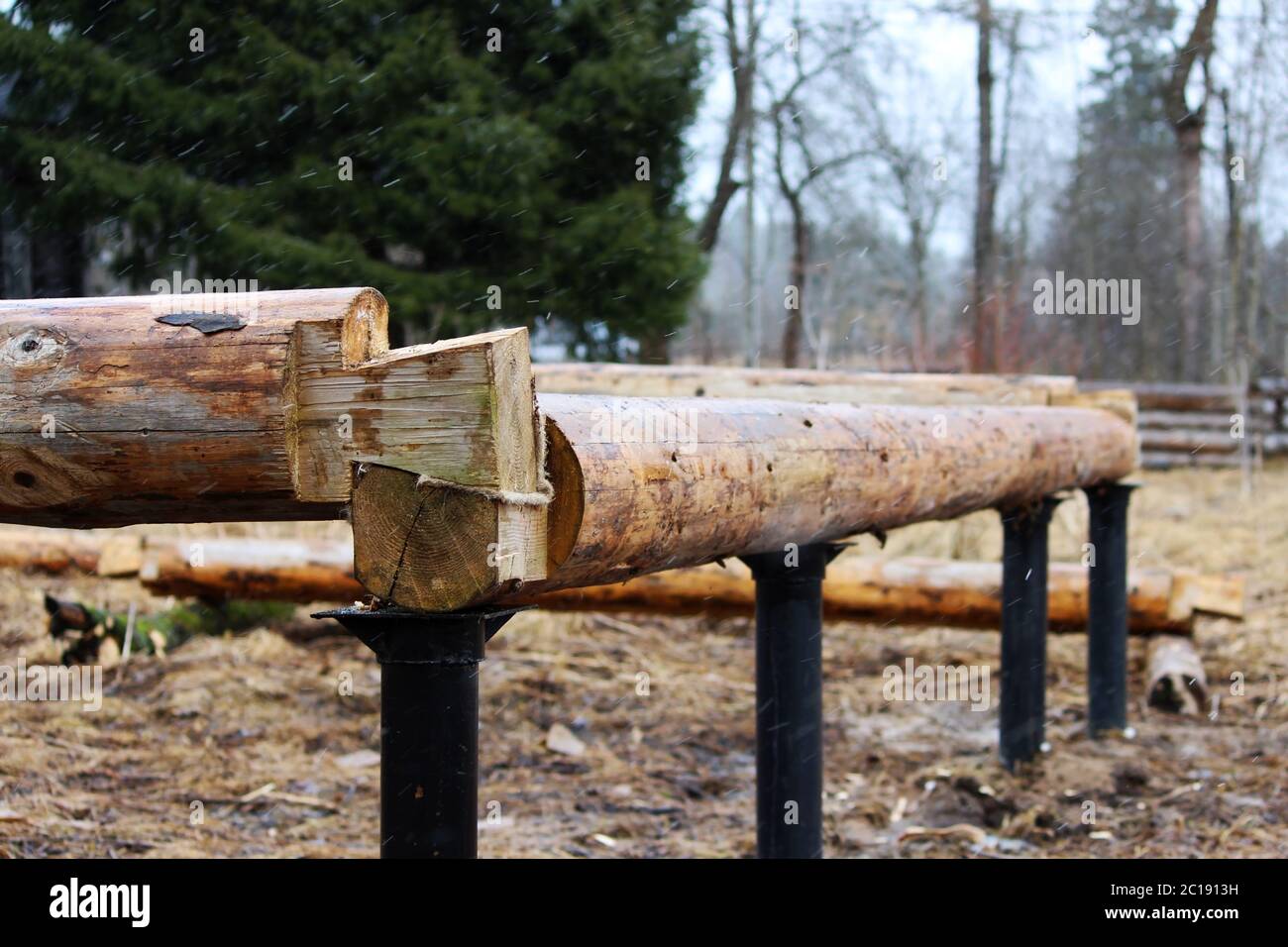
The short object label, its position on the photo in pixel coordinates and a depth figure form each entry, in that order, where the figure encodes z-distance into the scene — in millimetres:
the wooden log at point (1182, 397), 18672
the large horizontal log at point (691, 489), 1963
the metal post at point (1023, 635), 5598
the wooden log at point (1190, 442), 17859
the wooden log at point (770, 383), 5227
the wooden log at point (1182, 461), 17781
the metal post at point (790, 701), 3584
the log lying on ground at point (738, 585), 6676
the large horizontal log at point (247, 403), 1891
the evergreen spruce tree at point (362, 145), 11469
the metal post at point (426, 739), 2031
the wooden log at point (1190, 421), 18469
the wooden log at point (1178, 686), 6555
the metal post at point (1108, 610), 6230
